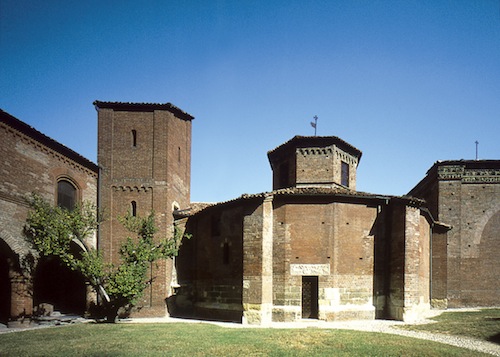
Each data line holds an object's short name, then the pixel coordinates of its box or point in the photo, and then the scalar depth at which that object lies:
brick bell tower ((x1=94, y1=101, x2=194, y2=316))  18.91
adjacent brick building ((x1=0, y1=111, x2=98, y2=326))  14.05
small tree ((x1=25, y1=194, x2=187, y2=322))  14.66
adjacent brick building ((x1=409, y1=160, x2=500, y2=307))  21.92
